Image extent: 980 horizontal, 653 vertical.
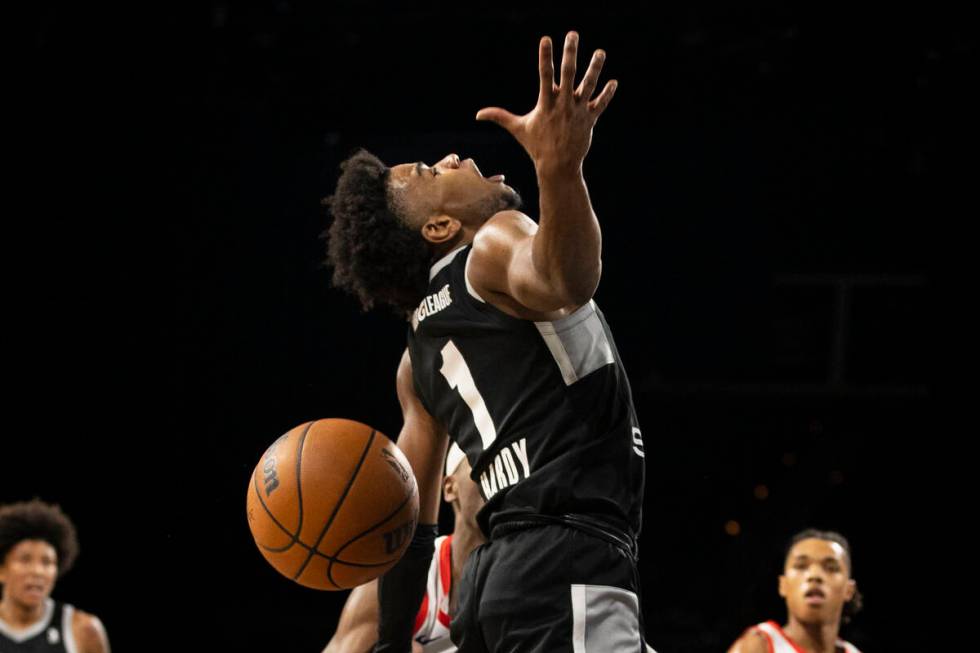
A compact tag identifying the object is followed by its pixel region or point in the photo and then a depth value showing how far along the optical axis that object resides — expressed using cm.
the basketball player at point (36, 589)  609
